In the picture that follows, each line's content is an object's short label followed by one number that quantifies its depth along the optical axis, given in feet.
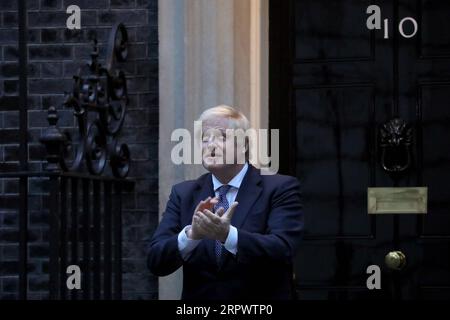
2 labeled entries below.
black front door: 48.19
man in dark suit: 34.12
